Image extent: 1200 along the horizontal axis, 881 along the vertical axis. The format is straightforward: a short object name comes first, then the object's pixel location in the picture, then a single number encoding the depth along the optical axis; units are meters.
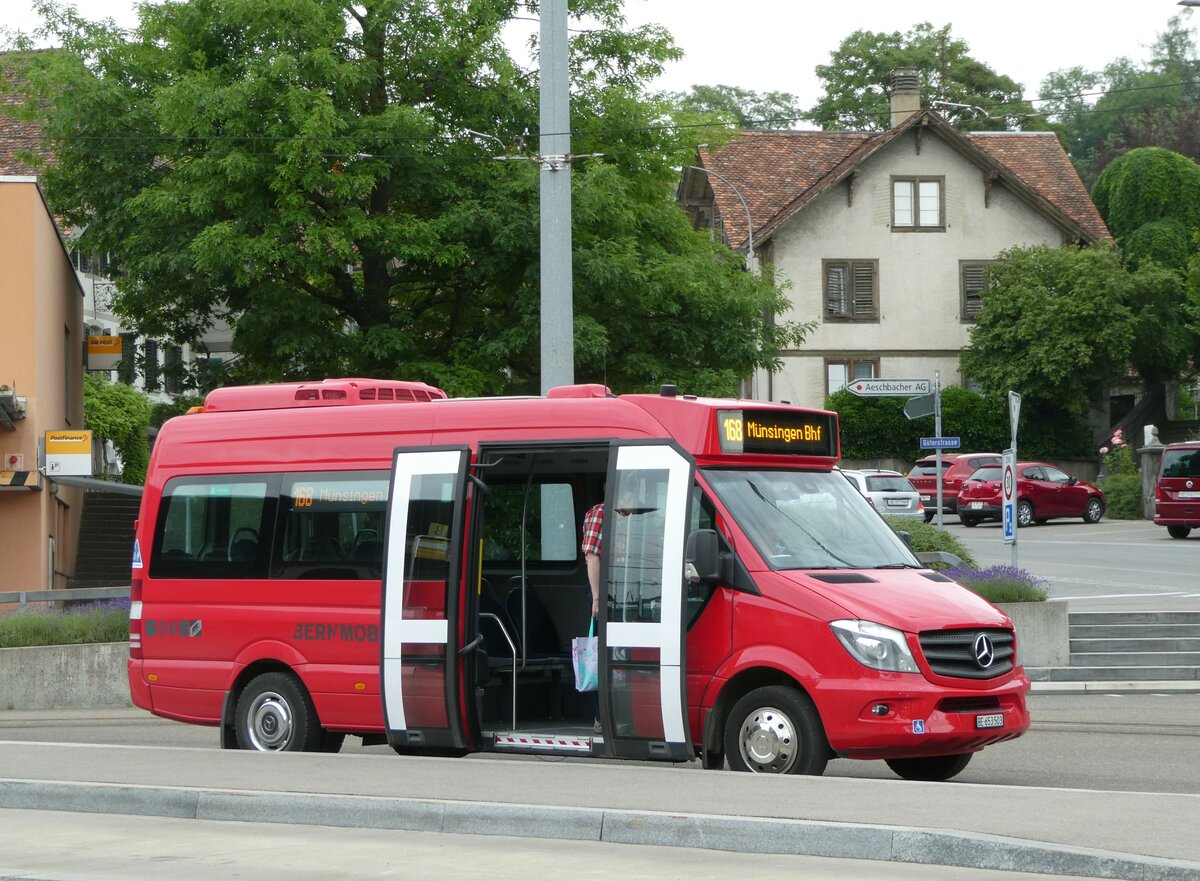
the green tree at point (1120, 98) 96.25
